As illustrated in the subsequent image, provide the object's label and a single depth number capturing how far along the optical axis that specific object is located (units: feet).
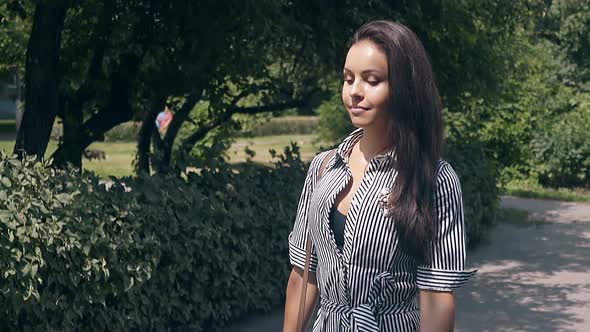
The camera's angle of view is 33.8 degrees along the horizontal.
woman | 8.68
